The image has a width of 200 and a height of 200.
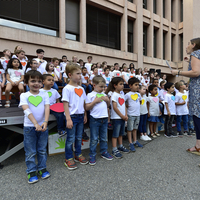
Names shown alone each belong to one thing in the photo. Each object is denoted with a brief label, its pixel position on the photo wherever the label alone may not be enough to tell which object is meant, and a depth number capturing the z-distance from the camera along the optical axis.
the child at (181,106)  4.38
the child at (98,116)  2.57
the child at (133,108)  3.16
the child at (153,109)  4.16
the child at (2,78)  4.16
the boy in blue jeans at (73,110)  2.33
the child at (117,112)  2.81
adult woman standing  2.46
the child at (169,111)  4.17
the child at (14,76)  3.91
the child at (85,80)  5.56
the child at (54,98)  2.82
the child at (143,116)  3.77
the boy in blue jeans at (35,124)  2.02
